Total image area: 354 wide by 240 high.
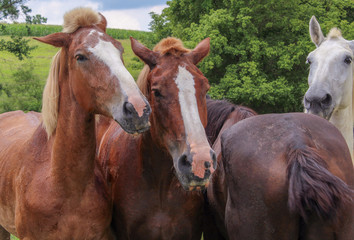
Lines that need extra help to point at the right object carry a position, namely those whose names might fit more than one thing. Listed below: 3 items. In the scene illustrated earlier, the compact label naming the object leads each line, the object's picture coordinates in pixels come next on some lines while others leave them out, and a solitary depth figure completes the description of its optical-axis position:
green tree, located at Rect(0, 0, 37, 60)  19.36
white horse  3.93
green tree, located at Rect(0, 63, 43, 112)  20.72
